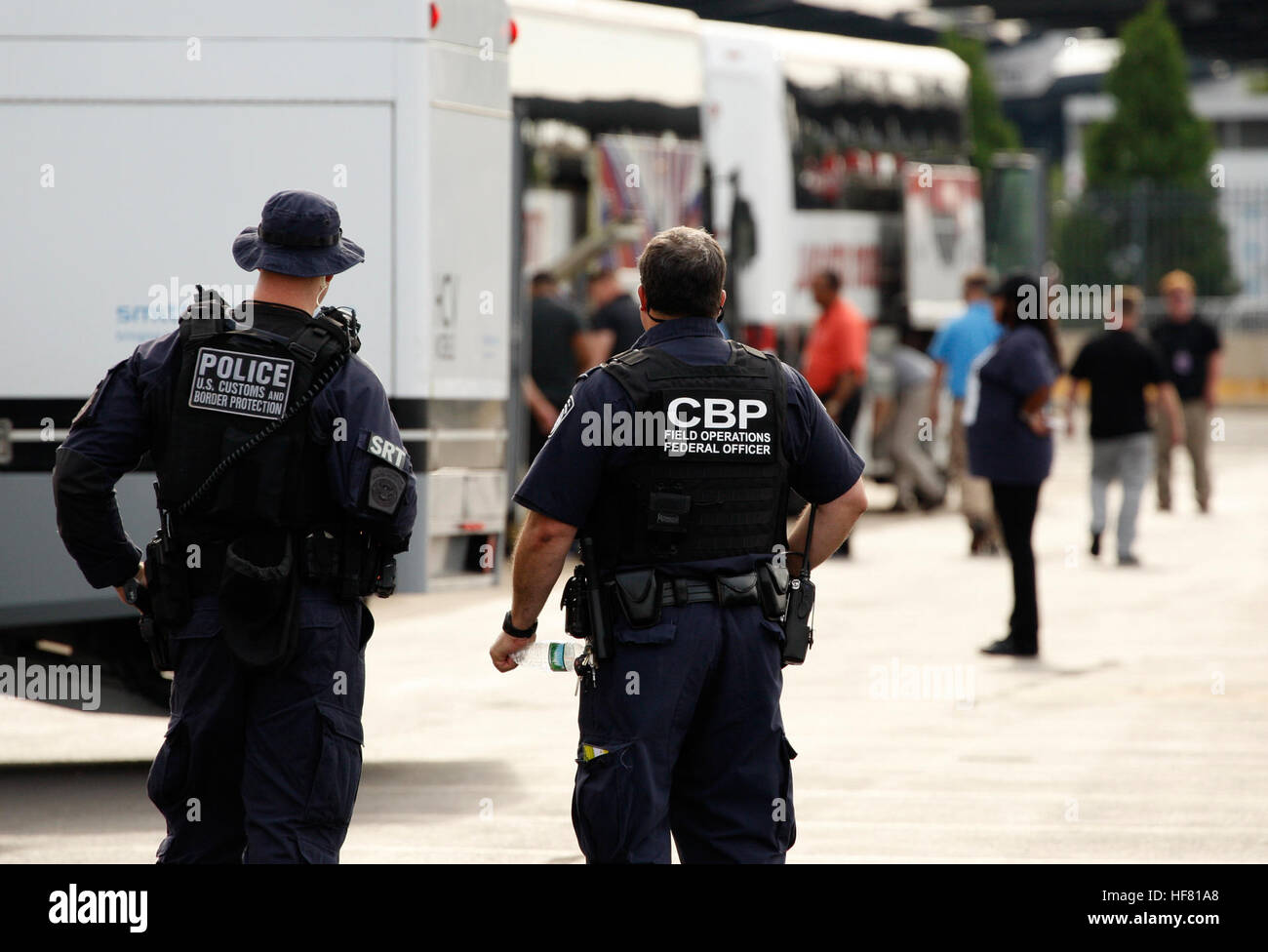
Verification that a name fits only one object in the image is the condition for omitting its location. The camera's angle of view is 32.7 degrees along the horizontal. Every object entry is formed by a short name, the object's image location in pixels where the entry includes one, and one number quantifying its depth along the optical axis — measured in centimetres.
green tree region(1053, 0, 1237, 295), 3538
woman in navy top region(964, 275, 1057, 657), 1062
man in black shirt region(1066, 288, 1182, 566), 1480
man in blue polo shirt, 1495
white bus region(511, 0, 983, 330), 1572
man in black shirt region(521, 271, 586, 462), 1443
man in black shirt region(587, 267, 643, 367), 1451
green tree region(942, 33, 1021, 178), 4041
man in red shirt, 1482
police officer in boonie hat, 480
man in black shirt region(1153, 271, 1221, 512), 1831
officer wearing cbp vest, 479
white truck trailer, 757
